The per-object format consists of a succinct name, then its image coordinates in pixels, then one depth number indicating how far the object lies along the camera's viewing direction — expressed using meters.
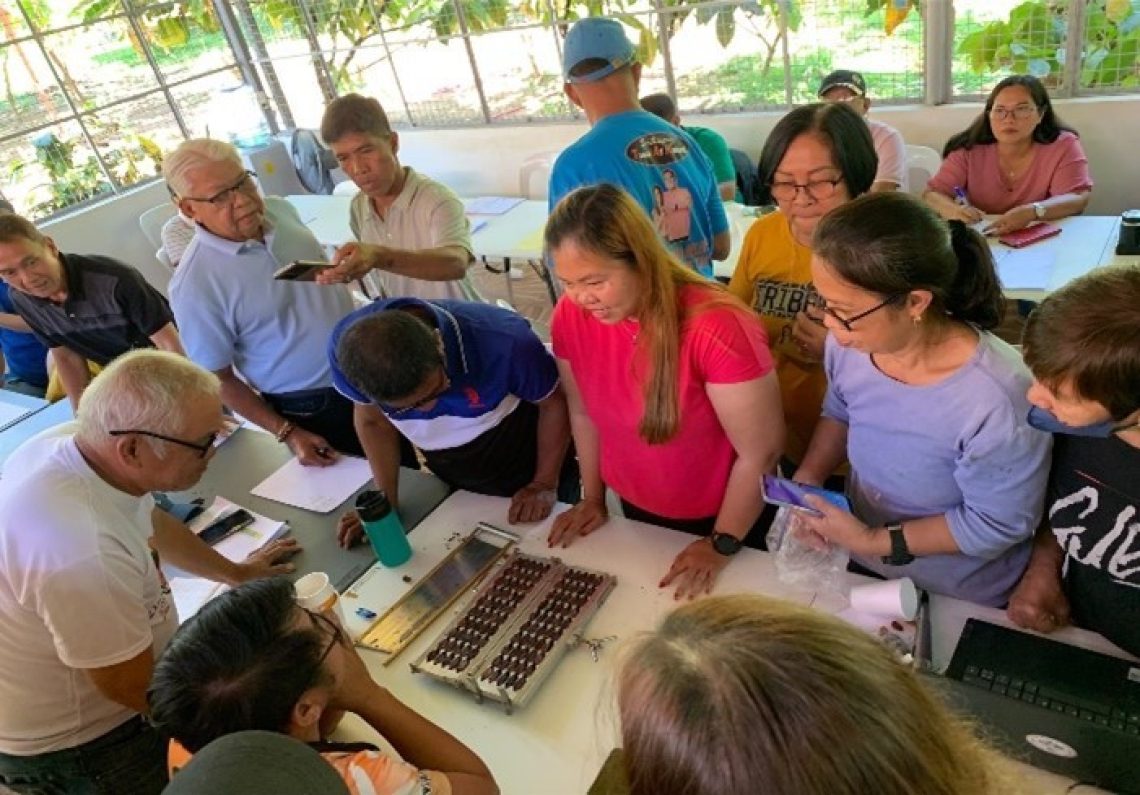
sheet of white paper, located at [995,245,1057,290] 2.47
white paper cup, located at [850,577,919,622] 1.25
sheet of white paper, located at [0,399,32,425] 2.91
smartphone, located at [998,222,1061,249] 2.74
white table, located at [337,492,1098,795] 1.22
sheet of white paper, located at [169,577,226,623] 1.74
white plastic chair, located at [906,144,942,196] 3.49
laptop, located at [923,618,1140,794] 0.95
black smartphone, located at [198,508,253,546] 1.94
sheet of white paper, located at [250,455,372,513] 2.03
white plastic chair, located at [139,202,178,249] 4.83
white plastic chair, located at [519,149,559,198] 4.47
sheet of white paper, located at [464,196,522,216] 4.23
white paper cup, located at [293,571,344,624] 1.39
